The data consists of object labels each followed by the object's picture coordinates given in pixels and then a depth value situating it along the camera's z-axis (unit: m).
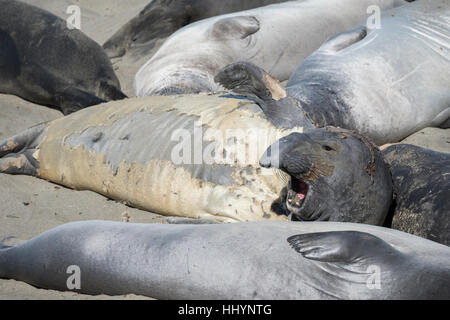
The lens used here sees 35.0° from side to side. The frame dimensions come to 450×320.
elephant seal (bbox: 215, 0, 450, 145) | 4.44
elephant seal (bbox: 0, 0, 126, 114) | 5.52
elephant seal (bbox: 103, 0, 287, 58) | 6.48
